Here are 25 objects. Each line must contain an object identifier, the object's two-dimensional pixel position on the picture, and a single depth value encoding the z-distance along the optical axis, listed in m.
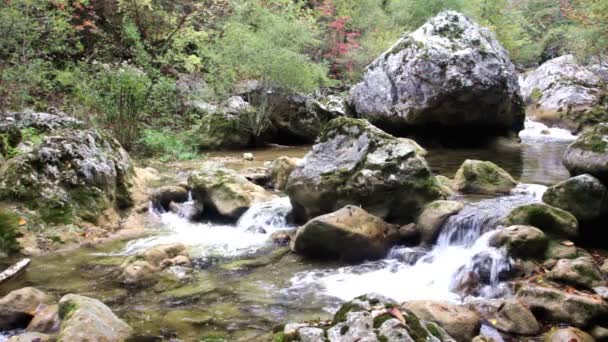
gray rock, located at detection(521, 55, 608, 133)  16.53
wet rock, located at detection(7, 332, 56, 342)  4.06
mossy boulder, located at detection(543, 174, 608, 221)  6.21
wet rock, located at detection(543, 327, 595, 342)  4.16
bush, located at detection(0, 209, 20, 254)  6.39
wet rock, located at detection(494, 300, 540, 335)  4.45
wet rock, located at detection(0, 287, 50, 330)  4.57
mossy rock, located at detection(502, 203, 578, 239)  5.88
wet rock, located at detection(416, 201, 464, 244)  6.72
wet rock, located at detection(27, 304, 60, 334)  4.42
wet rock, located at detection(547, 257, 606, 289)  4.96
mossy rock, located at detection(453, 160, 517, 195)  8.17
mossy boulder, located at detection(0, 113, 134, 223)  7.25
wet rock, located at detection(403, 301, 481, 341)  4.23
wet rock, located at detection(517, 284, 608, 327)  4.48
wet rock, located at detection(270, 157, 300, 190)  9.81
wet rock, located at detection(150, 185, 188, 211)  9.06
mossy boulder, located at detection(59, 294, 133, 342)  3.97
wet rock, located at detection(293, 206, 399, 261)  6.41
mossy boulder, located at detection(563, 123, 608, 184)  6.64
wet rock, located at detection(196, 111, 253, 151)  14.52
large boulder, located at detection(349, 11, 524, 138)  12.43
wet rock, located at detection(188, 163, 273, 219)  8.45
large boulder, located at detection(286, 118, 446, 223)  7.30
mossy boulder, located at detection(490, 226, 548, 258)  5.61
